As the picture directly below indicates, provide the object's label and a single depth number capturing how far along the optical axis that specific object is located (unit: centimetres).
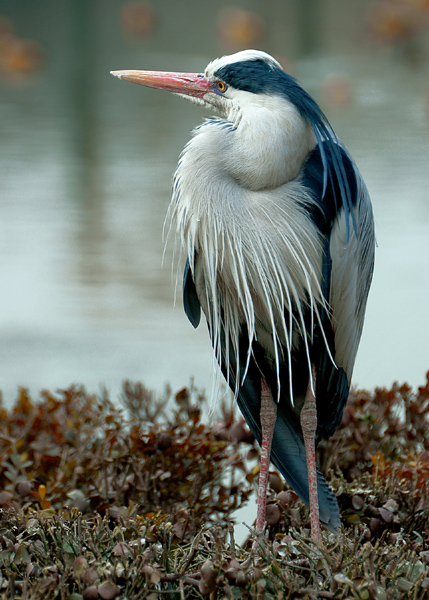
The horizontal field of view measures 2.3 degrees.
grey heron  1326
